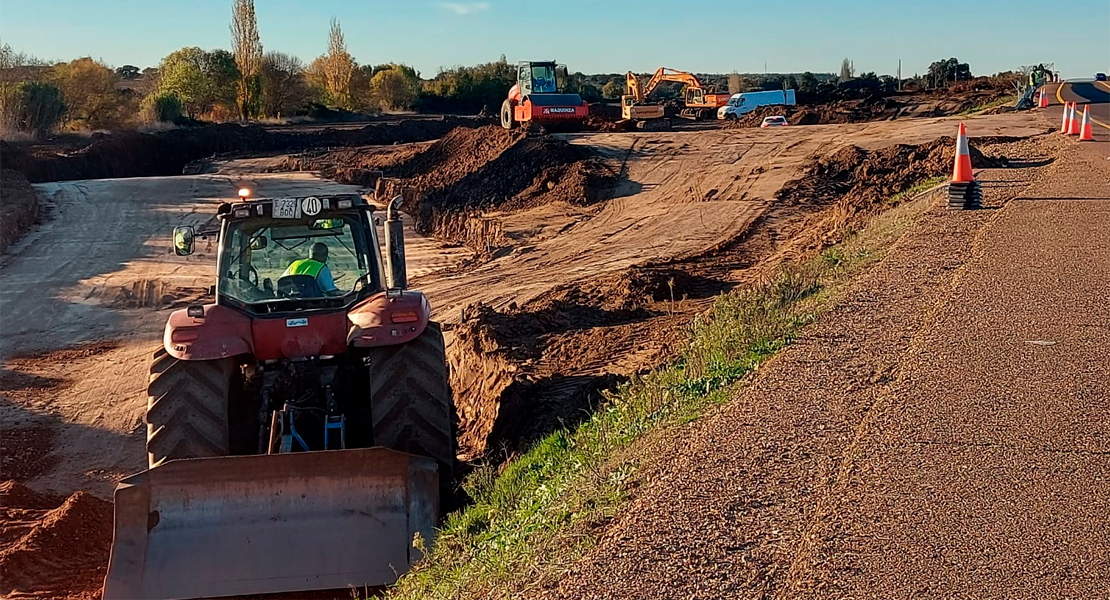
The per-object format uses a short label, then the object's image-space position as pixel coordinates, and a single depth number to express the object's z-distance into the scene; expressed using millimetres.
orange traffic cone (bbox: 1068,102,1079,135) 25297
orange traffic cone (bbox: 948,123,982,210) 13820
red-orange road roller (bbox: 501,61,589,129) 36844
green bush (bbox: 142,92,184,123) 55075
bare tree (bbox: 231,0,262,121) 67062
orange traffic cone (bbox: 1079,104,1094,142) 22997
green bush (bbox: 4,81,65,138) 48125
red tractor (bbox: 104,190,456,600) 6152
